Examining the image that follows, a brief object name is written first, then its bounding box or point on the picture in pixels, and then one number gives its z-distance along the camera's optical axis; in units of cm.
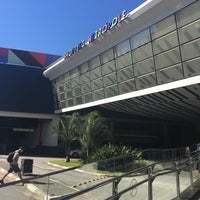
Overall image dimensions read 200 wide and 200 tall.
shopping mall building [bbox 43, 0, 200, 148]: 1513
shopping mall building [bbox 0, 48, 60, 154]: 3020
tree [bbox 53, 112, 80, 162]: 2117
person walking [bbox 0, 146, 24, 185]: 1106
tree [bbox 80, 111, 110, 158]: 1911
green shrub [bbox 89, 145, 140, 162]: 1639
